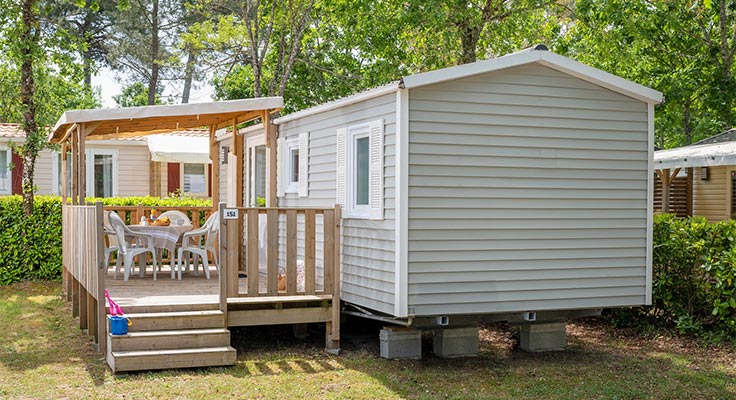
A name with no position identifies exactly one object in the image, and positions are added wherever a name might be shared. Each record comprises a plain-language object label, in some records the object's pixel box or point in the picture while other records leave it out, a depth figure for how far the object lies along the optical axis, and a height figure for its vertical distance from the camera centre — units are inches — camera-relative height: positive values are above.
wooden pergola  360.5 +29.6
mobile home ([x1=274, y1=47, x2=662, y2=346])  295.6 -1.4
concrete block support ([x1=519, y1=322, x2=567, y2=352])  336.5 -60.3
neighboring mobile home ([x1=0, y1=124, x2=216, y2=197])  705.6 +12.4
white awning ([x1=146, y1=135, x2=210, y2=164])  573.9 +24.2
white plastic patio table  399.2 -23.3
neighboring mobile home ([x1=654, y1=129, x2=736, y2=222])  494.9 +7.4
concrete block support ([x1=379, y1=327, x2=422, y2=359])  315.6 -58.8
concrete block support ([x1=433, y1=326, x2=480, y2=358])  321.1 -60.0
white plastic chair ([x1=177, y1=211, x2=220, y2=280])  402.3 -27.3
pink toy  300.1 -44.0
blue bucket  292.7 -48.2
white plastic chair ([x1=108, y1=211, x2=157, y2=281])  388.5 -26.0
